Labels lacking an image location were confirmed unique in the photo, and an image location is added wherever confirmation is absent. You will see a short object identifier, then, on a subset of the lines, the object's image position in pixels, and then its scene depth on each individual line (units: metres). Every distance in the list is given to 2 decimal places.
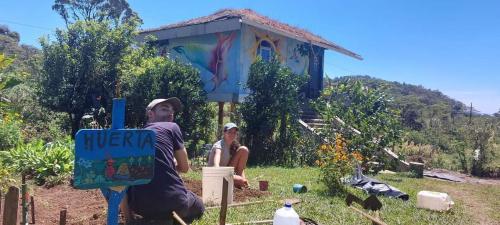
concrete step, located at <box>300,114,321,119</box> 17.00
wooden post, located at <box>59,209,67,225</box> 3.28
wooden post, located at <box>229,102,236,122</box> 13.63
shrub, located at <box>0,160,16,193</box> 5.51
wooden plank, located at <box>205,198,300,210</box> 5.59
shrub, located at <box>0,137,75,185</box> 7.77
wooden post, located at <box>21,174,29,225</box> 3.49
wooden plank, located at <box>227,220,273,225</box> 4.72
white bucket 5.72
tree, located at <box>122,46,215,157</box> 13.14
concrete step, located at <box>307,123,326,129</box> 15.80
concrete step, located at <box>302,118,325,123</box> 16.72
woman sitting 6.83
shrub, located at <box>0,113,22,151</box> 9.58
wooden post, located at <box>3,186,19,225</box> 2.35
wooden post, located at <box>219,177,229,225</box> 3.38
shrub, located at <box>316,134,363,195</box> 7.04
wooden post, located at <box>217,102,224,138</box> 16.97
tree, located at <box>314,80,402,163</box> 11.23
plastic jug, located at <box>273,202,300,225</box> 3.50
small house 15.32
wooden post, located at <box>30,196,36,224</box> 4.26
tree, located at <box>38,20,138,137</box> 13.87
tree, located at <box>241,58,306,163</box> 12.74
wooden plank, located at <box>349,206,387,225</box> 3.59
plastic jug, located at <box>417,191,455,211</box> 6.44
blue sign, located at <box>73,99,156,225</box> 2.77
